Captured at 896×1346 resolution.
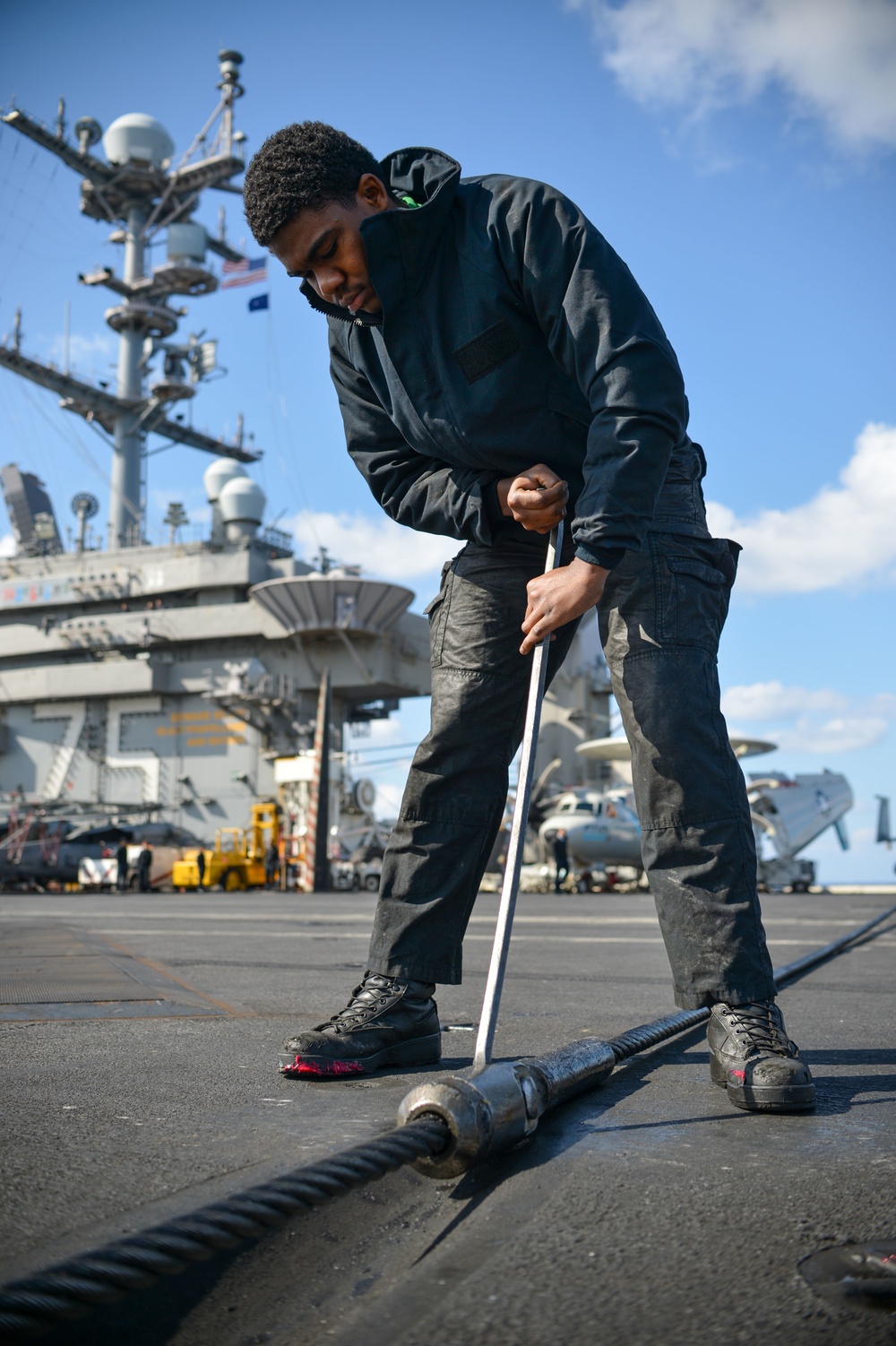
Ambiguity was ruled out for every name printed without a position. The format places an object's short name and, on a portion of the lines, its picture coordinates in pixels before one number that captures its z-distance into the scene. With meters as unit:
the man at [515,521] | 1.82
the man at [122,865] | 24.96
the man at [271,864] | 28.11
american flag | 41.34
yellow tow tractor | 26.61
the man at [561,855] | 24.19
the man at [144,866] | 25.97
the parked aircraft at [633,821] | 24.30
